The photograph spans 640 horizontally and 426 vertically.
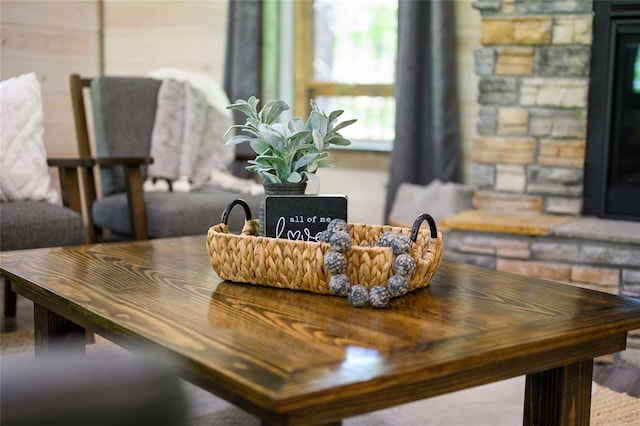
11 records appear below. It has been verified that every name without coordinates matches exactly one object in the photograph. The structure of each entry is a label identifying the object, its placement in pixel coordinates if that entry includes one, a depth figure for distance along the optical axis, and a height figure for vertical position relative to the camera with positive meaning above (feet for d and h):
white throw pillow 9.80 -0.43
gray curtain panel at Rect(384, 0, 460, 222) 12.44 +0.26
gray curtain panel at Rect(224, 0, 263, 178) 14.25 +0.97
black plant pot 6.00 -0.53
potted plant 5.92 -0.22
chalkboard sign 5.77 -0.67
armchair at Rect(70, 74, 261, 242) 10.08 -0.88
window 14.06 +0.88
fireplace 10.18 +0.09
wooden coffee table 3.74 -1.13
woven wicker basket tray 5.22 -0.92
